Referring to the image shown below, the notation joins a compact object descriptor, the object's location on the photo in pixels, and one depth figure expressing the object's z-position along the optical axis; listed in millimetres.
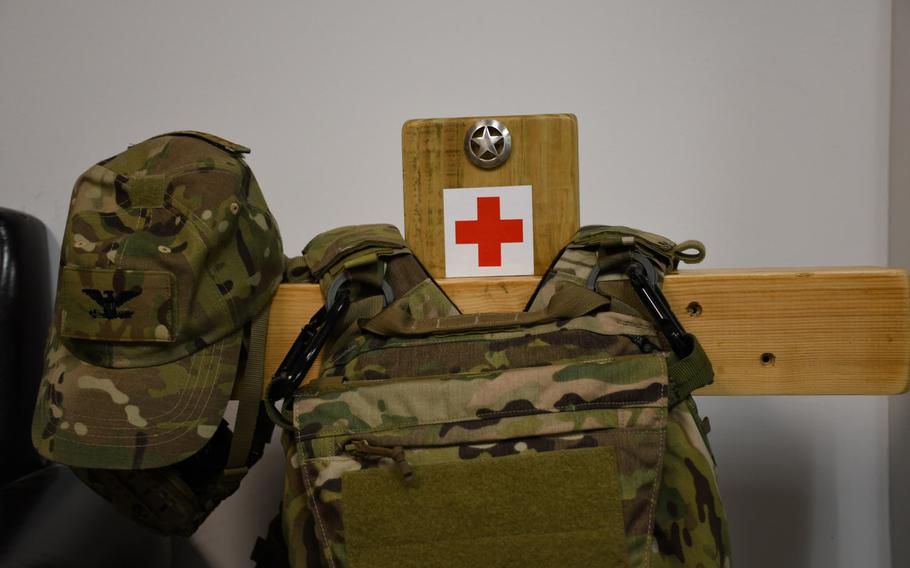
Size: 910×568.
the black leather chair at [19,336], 1026
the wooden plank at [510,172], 679
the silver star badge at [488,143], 675
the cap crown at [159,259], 588
